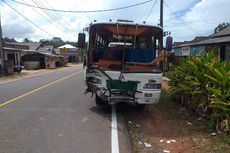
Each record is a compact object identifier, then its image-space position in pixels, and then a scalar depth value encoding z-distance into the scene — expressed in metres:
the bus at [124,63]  4.76
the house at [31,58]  24.38
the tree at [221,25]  41.78
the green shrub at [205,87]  3.94
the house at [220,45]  12.54
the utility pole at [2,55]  15.95
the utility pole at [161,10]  13.25
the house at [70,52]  49.18
